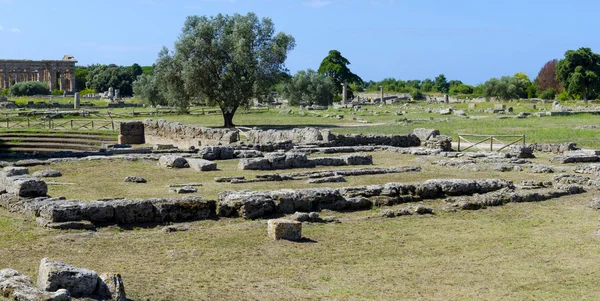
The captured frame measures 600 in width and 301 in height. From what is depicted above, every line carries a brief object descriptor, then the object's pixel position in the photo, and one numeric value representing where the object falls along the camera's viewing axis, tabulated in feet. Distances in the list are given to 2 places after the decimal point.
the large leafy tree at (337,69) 369.91
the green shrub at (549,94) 327.88
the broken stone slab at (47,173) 73.56
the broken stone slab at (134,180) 71.41
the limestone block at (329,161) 87.15
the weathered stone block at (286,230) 46.50
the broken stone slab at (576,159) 91.62
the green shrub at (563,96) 299.17
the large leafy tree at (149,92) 219.00
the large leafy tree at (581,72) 269.03
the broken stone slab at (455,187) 62.03
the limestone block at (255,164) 82.48
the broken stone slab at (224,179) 71.36
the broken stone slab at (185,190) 62.69
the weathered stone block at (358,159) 88.33
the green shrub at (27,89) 340.59
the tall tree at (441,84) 474.49
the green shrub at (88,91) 394.05
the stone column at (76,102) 247.09
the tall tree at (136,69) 452.76
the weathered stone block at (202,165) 80.74
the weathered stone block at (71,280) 30.12
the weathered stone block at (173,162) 83.66
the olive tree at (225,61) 158.20
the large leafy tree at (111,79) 389.97
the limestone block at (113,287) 30.89
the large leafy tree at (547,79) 367.17
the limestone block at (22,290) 28.30
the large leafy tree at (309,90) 277.44
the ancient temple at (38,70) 388.16
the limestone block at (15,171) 65.62
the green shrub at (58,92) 351.67
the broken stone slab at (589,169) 80.11
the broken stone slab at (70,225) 46.93
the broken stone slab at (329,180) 70.40
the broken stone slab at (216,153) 93.81
